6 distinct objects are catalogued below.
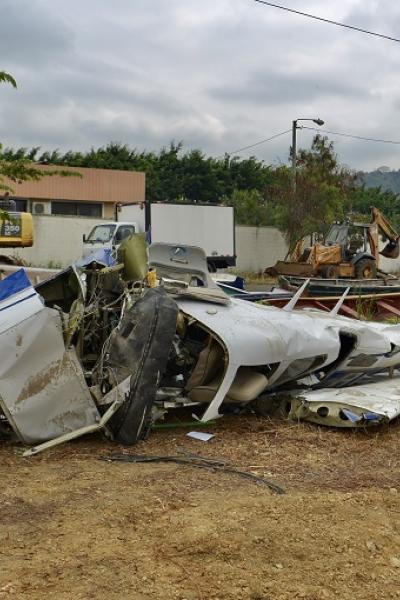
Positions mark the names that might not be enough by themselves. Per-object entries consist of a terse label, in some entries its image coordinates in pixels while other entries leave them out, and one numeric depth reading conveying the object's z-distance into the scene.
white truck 24.16
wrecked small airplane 5.14
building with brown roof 33.25
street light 31.34
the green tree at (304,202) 31.81
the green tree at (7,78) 4.57
